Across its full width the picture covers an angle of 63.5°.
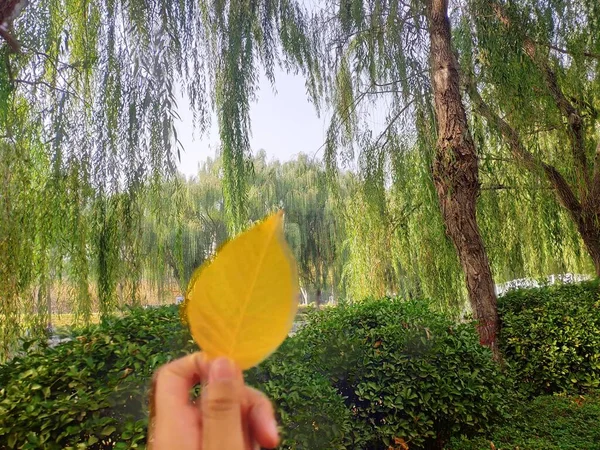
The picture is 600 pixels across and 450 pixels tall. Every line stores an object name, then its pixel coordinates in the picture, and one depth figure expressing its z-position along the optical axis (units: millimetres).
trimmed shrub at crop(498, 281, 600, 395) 3551
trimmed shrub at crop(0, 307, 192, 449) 1153
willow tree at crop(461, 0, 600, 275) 3051
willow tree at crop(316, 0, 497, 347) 2900
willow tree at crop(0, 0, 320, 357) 1901
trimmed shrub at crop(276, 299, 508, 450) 2076
